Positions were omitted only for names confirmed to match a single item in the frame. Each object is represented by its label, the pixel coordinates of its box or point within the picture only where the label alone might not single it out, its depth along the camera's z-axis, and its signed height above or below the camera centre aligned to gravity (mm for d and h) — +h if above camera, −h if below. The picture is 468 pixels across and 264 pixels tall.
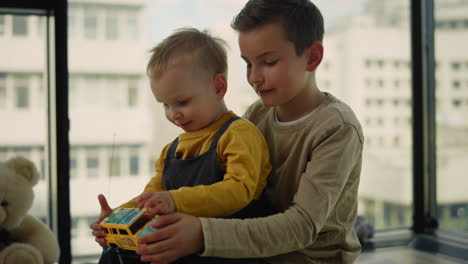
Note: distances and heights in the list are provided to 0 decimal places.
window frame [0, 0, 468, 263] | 1864 -25
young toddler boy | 927 -25
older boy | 911 -51
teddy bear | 1493 -301
